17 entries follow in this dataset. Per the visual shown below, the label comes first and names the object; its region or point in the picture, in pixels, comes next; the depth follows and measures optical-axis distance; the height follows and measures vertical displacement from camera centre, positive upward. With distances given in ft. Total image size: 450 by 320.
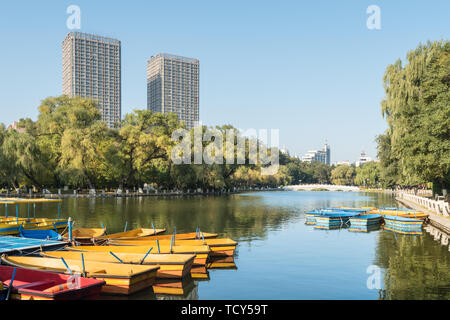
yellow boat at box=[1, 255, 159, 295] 39.96 -9.86
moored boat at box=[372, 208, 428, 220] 95.04 -9.90
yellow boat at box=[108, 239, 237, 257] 55.01 -9.73
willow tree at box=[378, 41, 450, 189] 92.68 +16.97
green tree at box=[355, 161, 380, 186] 388.98 -1.51
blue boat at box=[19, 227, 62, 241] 63.57 -9.61
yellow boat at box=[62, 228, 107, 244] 59.61 -9.77
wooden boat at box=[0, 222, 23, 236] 71.00 -9.43
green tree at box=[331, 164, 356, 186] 518.37 -1.78
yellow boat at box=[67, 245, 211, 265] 50.34 -9.44
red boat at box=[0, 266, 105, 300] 33.14 -9.69
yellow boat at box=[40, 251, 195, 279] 45.85 -9.74
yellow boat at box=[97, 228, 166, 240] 59.03 -9.52
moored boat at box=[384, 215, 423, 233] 85.40 -11.13
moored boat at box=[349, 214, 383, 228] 90.43 -10.96
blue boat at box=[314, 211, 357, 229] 94.79 -11.36
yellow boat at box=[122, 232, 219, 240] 60.82 -9.62
